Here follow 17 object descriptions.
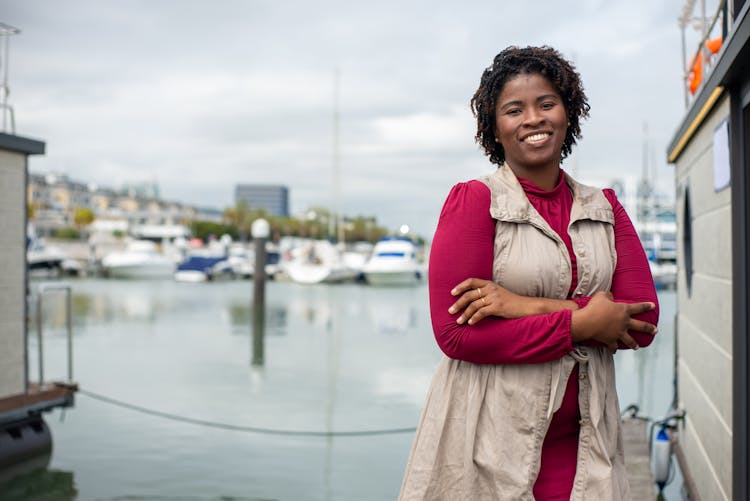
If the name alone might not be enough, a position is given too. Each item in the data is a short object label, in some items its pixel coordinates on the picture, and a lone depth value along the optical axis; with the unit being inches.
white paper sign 120.2
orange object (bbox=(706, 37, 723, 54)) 156.1
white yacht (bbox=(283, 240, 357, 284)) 1572.3
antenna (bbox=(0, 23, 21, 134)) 217.1
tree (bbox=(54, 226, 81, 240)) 3088.1
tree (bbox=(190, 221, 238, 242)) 3737.7
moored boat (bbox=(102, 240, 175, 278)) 1690.5
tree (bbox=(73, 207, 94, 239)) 3208.7
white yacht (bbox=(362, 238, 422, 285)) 1504.7
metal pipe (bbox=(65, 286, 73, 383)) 252.8
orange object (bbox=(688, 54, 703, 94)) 176.5
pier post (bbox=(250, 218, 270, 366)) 869.7
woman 58.6
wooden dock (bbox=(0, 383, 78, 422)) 210.1
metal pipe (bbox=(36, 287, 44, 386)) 234.4
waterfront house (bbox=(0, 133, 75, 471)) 210.2
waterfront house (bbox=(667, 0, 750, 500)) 110.5
